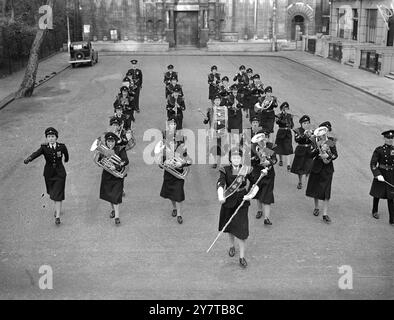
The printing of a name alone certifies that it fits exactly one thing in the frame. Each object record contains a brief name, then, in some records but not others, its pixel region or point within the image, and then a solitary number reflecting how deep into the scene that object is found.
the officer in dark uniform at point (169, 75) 19.28
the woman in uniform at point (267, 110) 14.62
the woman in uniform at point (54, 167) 10.29
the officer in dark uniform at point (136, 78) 20.30
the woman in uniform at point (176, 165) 10.22
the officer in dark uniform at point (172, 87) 16.41
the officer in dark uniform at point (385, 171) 10.12
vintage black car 37.09
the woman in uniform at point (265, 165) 10.06
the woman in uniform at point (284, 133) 13.04
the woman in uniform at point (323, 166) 10.23
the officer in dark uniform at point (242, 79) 19.08
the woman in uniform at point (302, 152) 11.38
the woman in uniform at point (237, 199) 8.55
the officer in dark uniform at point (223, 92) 15.37
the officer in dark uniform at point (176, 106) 15.60
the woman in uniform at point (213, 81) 18.70
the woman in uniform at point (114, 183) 10.16
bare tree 25.27
